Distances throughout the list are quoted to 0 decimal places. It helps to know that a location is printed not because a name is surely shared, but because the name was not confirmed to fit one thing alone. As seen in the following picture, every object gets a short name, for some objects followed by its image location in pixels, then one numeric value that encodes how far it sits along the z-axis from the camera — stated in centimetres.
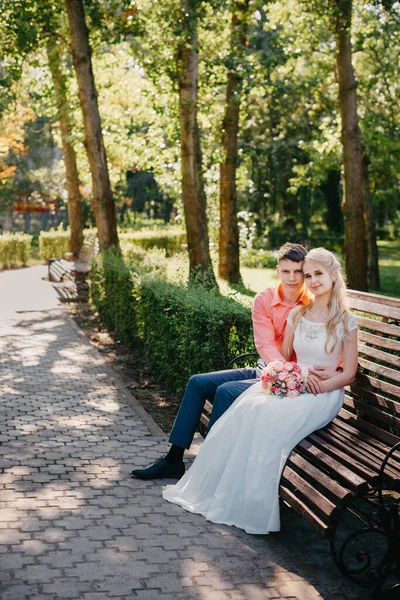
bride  540
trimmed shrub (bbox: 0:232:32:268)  3033
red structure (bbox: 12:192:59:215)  5032
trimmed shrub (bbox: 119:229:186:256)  3209
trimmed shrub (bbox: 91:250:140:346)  1248
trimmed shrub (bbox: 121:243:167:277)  1363
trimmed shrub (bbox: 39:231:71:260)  3369
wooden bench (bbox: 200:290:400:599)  465
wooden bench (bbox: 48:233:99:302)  1941
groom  623
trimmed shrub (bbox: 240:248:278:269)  3130
